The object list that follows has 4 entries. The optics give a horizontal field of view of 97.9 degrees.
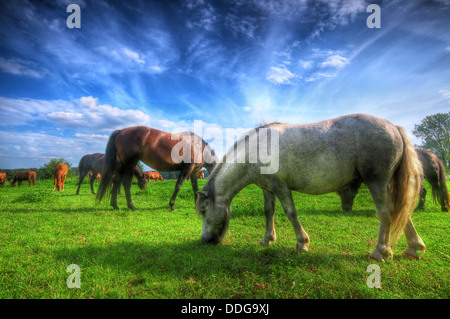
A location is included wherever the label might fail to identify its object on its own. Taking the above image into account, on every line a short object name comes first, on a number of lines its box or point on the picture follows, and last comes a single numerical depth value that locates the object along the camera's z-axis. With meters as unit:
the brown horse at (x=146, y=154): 7.46
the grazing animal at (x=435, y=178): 6.97
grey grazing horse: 3.16
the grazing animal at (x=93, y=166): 12.98
